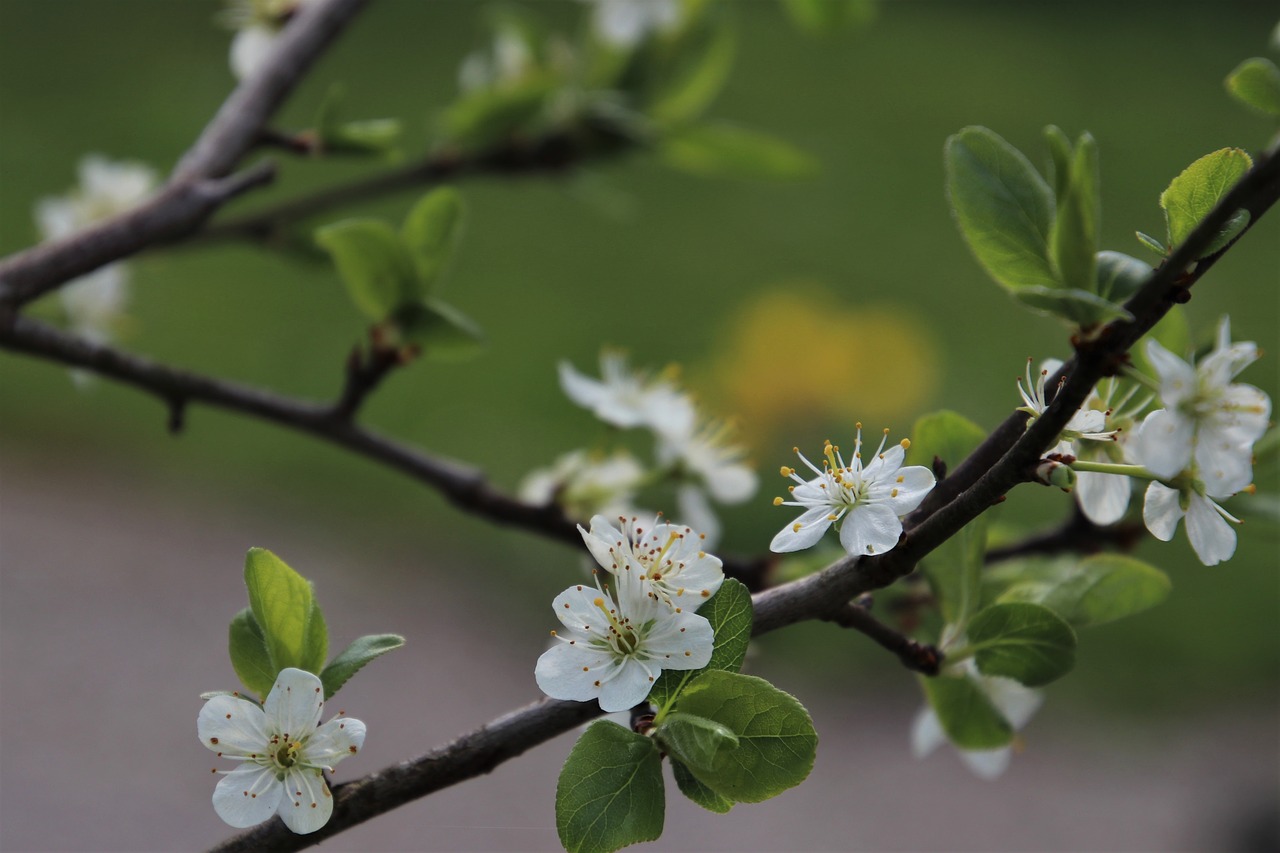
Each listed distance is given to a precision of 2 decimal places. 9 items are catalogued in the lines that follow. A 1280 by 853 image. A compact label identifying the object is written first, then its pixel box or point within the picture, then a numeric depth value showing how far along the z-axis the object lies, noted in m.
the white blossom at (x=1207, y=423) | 0.88
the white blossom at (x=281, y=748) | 0.91
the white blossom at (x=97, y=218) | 1.24
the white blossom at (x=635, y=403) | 1.02
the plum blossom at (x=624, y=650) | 0.90
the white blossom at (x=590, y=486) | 1.04
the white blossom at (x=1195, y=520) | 0.90
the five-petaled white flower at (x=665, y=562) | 0.91
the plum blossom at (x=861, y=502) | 0.90
